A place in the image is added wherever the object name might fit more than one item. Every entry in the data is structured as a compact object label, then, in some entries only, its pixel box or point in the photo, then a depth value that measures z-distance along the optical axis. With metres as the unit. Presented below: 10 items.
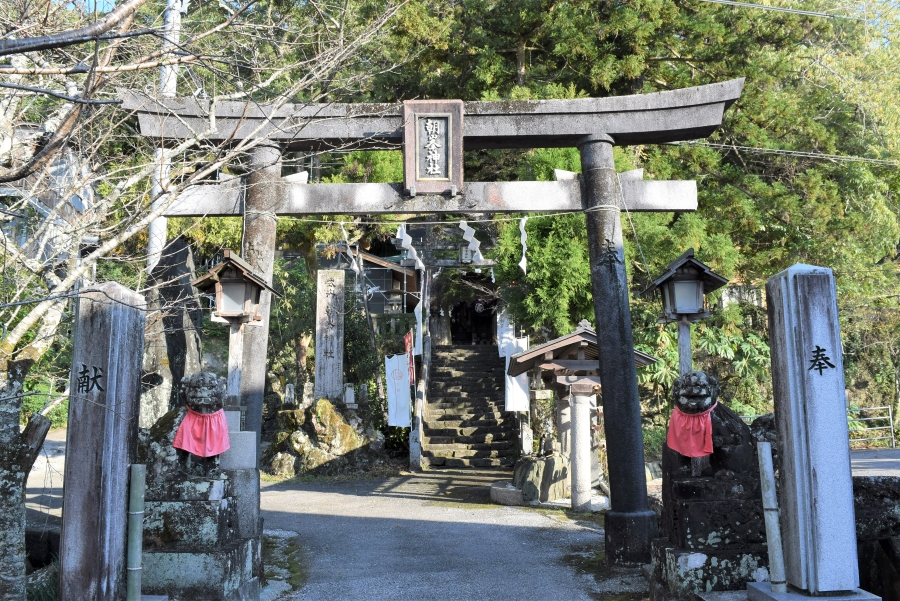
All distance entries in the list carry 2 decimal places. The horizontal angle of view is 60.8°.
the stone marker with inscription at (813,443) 4.71
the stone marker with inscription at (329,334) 19.44
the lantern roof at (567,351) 13.83
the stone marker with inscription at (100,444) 4.86
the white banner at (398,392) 18.47
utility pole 6.12
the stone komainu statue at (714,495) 5.79
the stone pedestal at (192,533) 6.16
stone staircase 19.88
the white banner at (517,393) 17.52
